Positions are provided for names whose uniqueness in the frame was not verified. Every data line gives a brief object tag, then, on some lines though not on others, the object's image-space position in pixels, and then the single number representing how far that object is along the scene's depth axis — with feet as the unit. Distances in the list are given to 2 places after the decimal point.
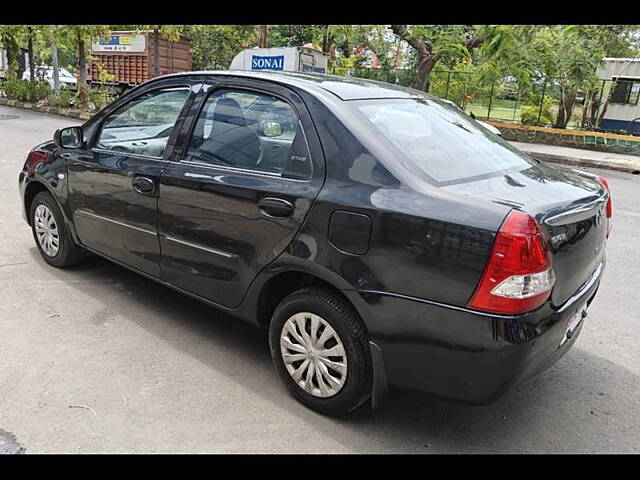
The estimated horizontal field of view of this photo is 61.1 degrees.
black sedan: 7.26
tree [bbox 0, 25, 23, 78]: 64.99
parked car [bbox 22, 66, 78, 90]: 84.05
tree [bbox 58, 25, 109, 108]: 54.90
